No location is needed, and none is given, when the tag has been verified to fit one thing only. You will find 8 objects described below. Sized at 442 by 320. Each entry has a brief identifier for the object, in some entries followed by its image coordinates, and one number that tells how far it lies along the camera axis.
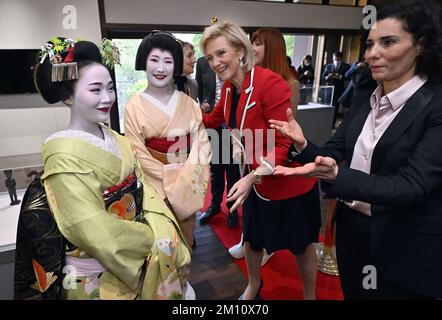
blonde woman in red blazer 1.40
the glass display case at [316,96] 4.65
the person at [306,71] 5.76
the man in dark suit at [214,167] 2.75
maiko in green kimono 0.96
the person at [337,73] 5.82
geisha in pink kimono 1.37
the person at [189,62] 1.98
